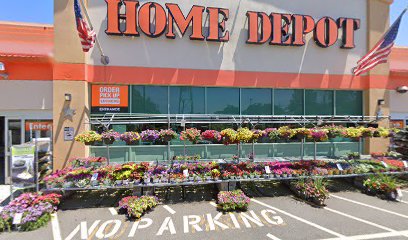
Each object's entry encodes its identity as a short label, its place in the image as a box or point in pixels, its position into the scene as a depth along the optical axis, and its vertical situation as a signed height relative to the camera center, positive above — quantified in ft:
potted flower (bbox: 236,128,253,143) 24.11 -1.72
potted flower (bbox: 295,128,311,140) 26.14 -1.50
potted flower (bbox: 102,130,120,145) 24.02 -1.94
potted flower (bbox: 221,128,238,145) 23.90 -1.83
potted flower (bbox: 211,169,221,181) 24.49 -6.02
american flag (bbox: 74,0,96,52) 26.12 +10.80
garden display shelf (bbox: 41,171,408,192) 22.43 -6.73
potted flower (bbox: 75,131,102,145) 23.80 -2.03
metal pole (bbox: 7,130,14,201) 21.45 -6.03
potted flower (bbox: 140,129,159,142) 23.75 -1.82
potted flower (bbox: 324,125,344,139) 27.04 -1.54
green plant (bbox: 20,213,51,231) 18.28 -8.69
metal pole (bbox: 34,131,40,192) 22.02 -5.04
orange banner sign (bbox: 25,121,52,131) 32.48 -0.94
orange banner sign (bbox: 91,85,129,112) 35.32 +3.27
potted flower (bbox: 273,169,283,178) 25.95 -6.23
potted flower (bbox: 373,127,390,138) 29.27 -1.67
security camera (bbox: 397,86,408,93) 41.06 +5.51
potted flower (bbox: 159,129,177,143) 23.86 -1.71
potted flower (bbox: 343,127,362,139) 27.61 -1.70
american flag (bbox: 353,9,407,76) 33.35 +10.84
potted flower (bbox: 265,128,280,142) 26.17 -1.74
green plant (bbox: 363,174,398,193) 24.71 -7.24
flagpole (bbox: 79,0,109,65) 33.55 +9.32
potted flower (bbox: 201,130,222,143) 23.94 -1.81
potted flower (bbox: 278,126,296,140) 25.94 -1.61
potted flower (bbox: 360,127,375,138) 28.48 -1.63
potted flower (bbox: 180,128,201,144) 23.76 -1.71
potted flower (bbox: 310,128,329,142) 26.02 -1.73
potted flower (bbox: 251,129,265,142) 24.81 -1.66
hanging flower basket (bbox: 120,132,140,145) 23.94 -1.94
